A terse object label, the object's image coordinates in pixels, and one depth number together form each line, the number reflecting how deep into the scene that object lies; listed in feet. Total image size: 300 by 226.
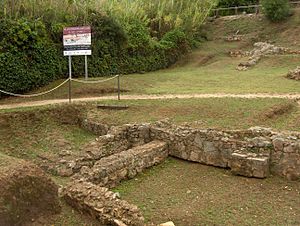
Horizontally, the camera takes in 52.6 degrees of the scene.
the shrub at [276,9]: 85.53
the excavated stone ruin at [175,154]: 24.26
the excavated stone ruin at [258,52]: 64.43
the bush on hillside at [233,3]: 104.85
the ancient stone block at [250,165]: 25.34
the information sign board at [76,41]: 45.80
